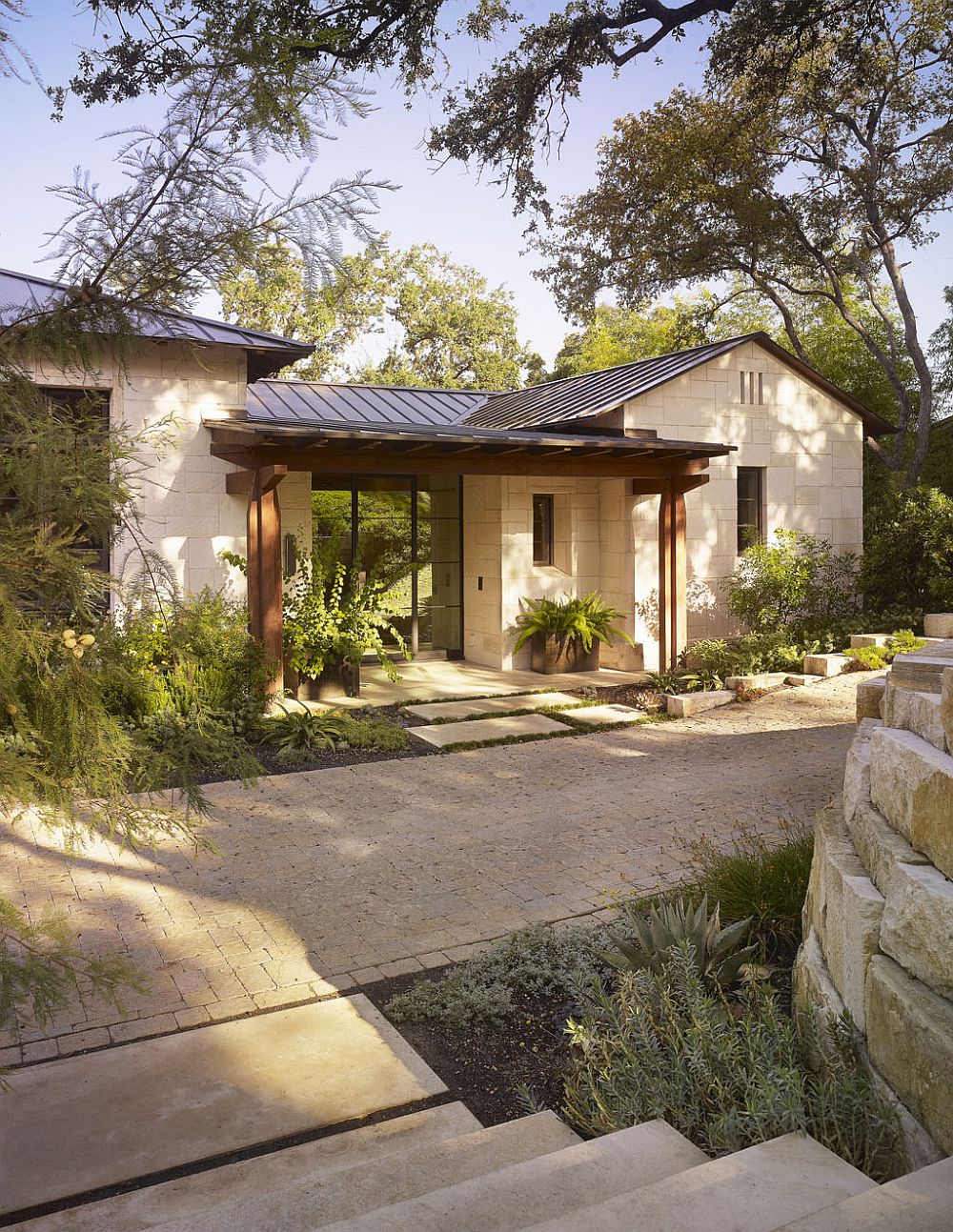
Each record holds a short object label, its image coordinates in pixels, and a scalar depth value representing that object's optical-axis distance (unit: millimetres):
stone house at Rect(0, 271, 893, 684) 10734
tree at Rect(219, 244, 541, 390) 31953
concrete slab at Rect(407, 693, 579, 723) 10602
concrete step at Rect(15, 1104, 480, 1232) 2688
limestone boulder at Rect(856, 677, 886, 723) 5055
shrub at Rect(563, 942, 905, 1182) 2578
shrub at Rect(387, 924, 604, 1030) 4012
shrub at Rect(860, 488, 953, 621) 12961
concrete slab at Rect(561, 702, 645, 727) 10305
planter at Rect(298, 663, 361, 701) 11555
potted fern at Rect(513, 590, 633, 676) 13031
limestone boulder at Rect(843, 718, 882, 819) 3452
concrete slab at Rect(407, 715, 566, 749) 9414
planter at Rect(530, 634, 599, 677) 13164
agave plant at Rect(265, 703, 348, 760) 8906
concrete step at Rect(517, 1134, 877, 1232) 1988
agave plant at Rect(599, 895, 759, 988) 3721
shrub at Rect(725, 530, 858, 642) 12727
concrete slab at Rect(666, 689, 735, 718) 10586
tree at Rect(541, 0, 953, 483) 17859
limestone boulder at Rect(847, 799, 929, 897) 2758
